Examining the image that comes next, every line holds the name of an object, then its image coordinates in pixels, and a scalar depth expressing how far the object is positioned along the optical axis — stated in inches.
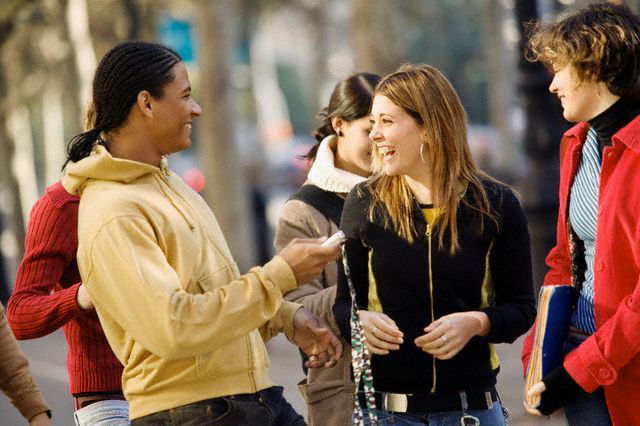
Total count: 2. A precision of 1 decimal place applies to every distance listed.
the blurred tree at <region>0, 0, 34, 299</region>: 752.3
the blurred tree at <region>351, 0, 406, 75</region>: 815.1
